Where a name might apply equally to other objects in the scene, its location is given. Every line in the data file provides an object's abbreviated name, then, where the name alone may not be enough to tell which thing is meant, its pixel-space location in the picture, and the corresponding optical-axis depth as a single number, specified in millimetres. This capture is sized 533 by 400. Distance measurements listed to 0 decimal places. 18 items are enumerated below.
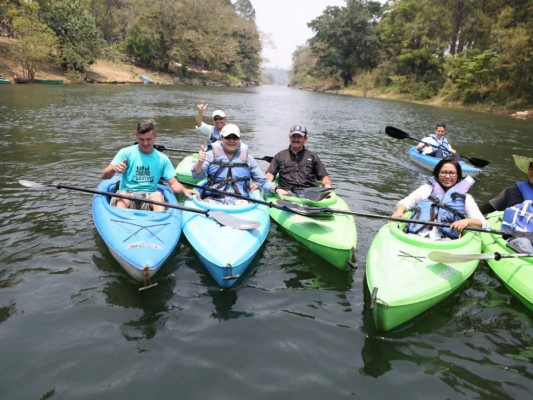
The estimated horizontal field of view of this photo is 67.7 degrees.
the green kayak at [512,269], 3696
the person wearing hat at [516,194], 4562
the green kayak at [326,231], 4355
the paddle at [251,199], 4715
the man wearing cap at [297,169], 5805
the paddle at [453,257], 3602
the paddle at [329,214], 4156
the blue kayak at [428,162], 8797
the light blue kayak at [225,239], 3750
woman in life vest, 4375
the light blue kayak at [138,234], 3618
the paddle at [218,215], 4258
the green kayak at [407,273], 3273
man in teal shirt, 4539
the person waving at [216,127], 7105
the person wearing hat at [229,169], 5219
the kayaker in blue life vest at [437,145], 9414
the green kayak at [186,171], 7149
